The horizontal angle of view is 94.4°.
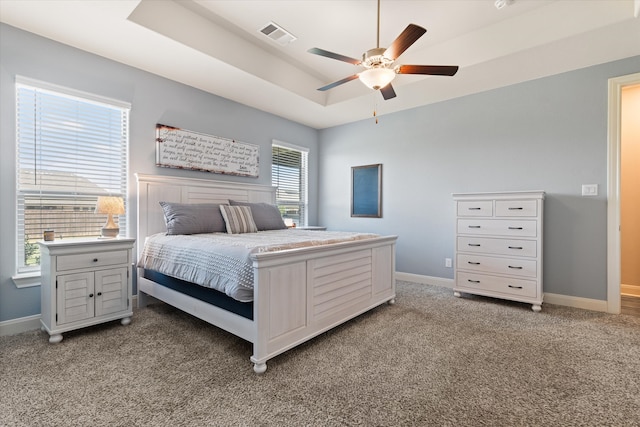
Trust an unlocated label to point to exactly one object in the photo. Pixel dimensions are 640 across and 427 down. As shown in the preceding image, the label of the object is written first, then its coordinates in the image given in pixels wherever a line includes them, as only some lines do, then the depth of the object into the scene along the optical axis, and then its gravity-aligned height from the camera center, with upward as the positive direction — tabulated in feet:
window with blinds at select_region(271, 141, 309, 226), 15.61 +1.76
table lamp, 8.67 +0.05
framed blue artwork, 15.29 +1.09
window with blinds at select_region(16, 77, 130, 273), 8.34 +1.56
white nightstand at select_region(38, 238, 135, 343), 7.50 -1.96
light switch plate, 9.99 +0.76
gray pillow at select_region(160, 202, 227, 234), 9.67 -0.24
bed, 6.19 -1.96
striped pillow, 10.52 -0.30
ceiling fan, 6.93 +3.61
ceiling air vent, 9.58 +5.94
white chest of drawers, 10.03 -1.21
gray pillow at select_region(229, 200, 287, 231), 11.77 -0.20
